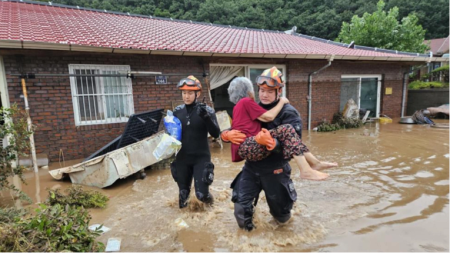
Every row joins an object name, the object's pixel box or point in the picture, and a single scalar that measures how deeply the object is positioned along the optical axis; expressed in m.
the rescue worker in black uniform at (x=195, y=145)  3.24
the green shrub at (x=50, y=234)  2.04
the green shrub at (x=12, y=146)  3.54
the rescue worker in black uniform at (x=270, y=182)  2.55
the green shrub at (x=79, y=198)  3.62
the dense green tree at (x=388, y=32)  18.75
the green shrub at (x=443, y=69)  14.66
